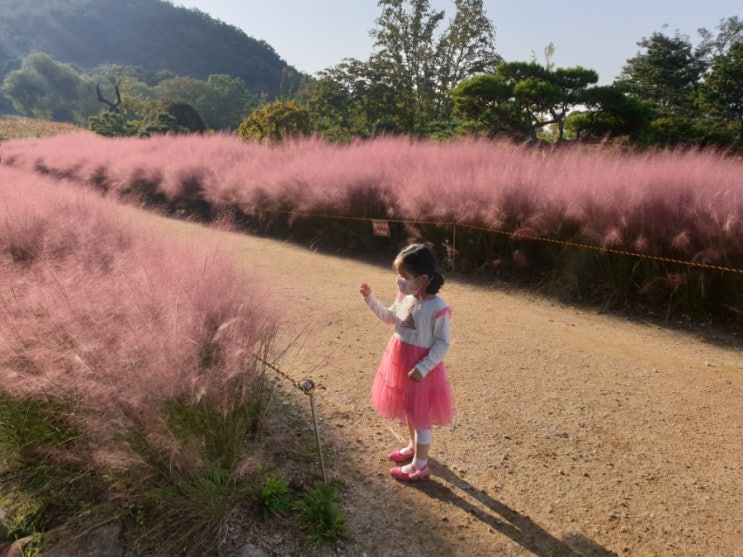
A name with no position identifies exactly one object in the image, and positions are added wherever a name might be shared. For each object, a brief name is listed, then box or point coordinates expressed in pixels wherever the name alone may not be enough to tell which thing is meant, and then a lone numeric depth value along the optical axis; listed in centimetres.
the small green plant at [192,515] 165
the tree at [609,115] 859
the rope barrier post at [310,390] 183
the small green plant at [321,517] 171
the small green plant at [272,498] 177
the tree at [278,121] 1395
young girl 192
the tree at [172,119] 1845
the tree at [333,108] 1465
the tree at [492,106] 938
